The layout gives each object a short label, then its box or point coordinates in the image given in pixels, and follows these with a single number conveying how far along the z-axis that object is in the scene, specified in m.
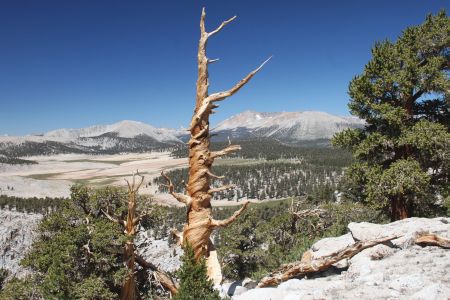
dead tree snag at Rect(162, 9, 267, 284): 12.14
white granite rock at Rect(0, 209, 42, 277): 93.25
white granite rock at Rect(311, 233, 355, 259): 18.66
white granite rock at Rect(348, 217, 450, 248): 16.06
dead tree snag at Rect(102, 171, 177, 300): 17.50
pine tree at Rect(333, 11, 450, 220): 20.81
